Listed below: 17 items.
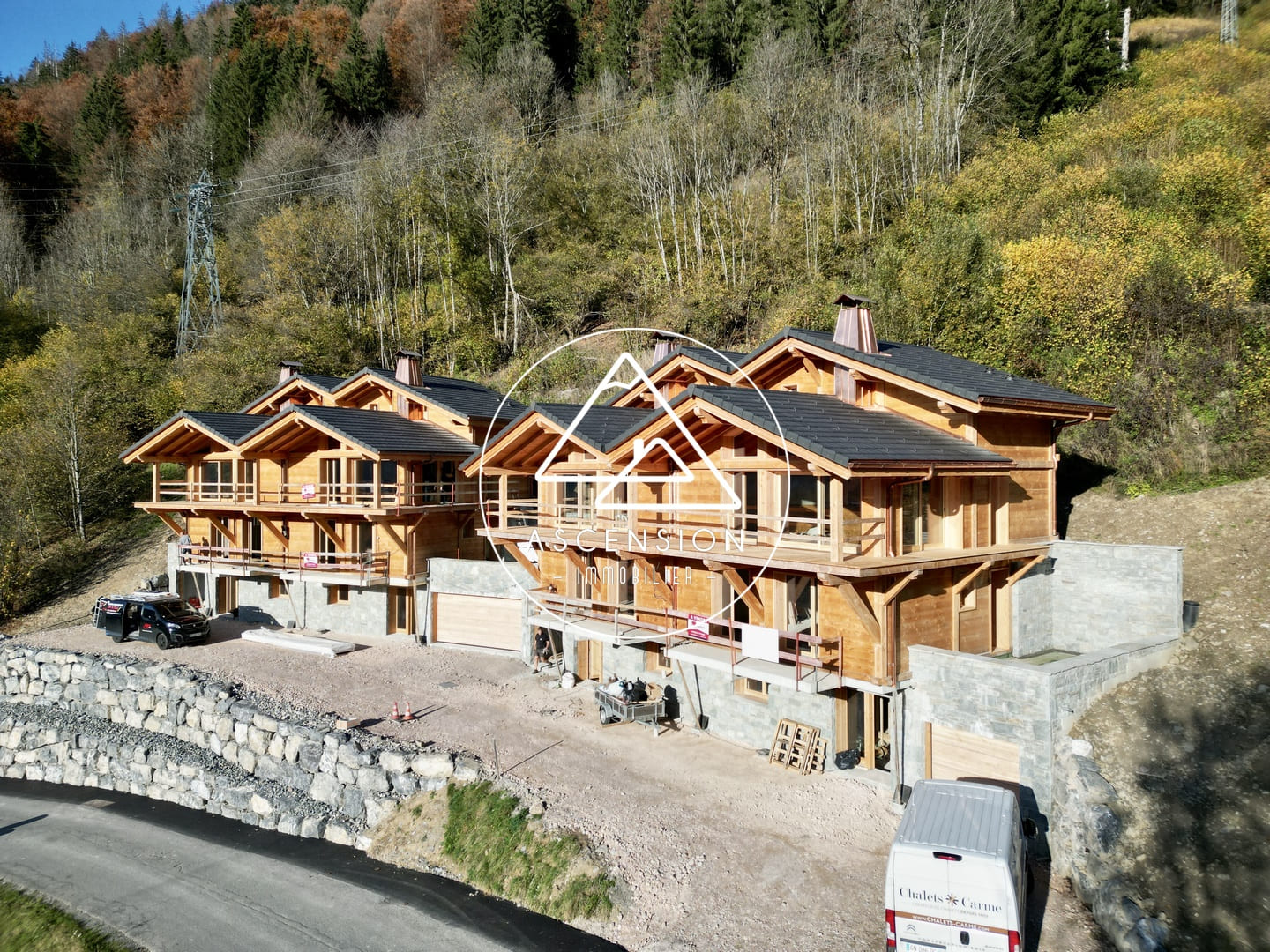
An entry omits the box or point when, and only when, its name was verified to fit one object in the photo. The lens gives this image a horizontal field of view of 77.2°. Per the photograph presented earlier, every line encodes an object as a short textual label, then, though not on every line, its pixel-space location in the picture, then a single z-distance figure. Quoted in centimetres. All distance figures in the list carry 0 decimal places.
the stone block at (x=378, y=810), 1788
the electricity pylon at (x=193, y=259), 4866
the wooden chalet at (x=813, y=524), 1531
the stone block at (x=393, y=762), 1806
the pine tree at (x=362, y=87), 6219
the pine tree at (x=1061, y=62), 3753
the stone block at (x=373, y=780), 1822
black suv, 2755
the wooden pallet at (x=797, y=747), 1697
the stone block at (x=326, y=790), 1892
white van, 993
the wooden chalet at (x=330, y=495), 2755
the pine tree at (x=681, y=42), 5134
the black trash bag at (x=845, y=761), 1666
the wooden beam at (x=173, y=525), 3341
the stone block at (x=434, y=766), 1764
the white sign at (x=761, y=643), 1598
